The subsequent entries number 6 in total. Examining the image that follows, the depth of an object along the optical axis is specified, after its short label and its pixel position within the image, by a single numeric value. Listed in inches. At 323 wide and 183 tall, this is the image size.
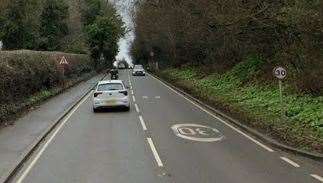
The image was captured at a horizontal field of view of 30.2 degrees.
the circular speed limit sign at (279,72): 787.4
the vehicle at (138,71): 2952.8
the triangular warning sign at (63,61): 1696.6
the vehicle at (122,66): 5167.3
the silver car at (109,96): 1052.5
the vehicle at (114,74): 2204.7
